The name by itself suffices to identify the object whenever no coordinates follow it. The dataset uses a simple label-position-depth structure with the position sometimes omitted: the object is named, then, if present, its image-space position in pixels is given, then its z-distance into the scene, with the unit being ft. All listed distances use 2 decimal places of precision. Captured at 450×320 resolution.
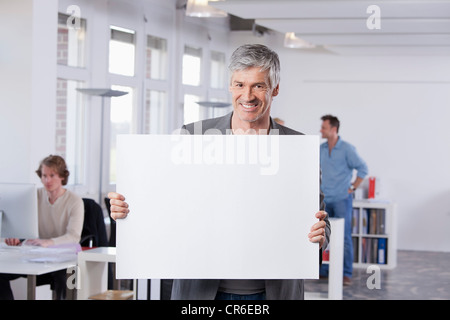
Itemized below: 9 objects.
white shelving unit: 27.14
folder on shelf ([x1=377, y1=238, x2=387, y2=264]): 27.12
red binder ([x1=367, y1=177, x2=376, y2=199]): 29.48
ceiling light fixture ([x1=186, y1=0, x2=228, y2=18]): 19.75
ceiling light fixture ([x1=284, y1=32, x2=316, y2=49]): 28.71
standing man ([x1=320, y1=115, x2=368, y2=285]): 23.39
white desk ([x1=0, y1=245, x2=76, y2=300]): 12.49
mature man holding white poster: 6.89
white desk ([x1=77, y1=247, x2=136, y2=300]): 13.64
